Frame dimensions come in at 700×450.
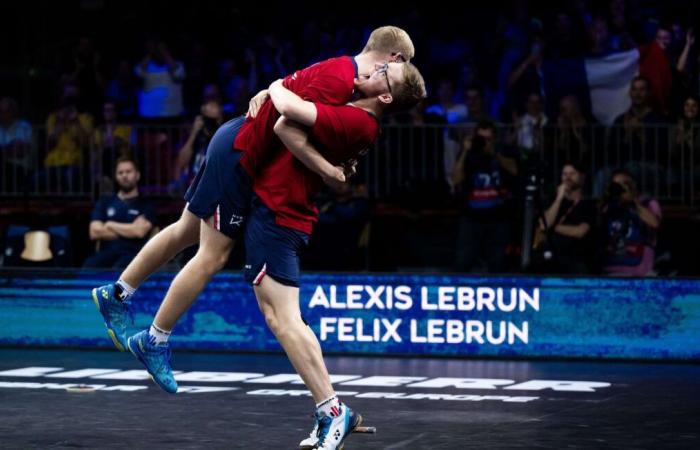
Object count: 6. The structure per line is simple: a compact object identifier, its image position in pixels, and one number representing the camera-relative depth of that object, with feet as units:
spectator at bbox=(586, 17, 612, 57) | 47.65
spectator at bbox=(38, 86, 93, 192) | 48.60
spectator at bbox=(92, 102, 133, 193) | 47.70
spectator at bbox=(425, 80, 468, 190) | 46.24
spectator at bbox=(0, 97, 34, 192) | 49.24
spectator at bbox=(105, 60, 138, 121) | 51.88
